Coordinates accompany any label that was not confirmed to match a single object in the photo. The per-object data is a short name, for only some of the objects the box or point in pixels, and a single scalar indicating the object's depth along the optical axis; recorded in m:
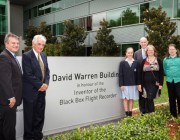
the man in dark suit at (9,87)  2.70
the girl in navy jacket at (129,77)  4.37
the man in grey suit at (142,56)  4.44
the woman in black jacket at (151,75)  4.17
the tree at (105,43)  15.61
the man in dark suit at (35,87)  3.19
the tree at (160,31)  11.32
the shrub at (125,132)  2.45
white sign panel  3.76
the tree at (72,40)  17.50
